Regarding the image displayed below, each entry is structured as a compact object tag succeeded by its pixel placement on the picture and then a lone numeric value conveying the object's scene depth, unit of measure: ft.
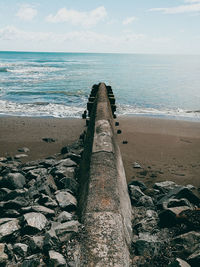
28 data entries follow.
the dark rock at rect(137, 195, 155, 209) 18.69
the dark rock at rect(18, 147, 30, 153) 35.14
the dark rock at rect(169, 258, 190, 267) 9.65
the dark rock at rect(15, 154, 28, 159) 32.13
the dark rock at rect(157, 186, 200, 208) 19.26
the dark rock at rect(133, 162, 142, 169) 30.42
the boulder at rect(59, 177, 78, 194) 18.50
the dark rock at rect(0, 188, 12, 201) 17.49
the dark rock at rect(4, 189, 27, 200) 17.25
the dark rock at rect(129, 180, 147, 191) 23.42
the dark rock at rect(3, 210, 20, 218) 14.89
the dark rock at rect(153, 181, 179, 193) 23.40
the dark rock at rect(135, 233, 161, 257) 11.71
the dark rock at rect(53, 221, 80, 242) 11.11
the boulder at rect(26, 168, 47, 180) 22.17
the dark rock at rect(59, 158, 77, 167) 24.84
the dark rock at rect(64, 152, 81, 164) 27.26
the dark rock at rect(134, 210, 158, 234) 14.39
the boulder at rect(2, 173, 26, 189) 19.42
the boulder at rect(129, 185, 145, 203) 19.76
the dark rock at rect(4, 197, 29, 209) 15.75
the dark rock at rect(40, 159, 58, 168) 26.84
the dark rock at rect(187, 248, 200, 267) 10.28
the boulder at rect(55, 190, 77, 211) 15.76
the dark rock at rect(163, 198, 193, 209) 17.42
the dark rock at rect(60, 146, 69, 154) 33.35
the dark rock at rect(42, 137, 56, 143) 40.34
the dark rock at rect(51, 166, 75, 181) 21.62
